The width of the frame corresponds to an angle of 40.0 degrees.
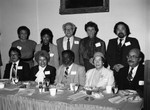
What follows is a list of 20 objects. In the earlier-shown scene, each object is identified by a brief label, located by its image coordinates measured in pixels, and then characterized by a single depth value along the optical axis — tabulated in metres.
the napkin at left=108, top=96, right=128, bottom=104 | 2.47
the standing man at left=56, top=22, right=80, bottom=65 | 4.62
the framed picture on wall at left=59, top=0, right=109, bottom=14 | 5.08
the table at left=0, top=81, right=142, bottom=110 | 2.36
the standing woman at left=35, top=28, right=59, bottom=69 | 4.70
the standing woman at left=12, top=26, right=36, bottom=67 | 5.02
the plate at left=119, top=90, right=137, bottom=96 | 2.74
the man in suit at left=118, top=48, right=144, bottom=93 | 3.32
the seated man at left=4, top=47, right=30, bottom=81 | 4.23
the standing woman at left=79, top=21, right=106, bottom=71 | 4.43
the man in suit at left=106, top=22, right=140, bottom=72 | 4.18
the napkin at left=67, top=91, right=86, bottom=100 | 2.66
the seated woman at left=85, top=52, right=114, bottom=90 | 3.45
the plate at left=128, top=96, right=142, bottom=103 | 2.46
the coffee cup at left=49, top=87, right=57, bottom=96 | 2.76
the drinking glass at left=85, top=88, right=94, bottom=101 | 2.72
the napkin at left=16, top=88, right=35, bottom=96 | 2.90
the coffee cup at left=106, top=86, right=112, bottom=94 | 2.83
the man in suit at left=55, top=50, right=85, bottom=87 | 3.75
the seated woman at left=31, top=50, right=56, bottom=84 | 3.92
